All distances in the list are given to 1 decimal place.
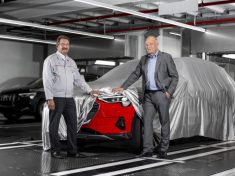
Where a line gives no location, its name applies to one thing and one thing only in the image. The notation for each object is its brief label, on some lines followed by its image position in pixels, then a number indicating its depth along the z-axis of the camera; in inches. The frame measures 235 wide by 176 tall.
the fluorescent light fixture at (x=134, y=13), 372.0
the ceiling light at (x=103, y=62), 749.6
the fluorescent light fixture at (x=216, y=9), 511.8
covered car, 230.1
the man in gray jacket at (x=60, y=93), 218.1
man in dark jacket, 225.5
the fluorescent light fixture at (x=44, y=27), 440.8
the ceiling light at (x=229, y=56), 691.7
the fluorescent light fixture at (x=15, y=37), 581.9
